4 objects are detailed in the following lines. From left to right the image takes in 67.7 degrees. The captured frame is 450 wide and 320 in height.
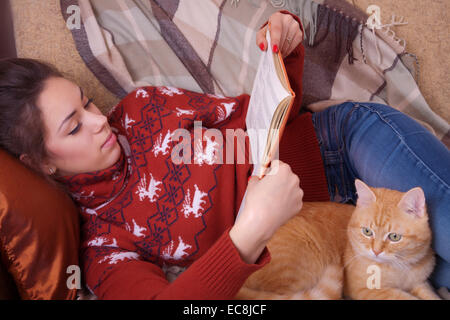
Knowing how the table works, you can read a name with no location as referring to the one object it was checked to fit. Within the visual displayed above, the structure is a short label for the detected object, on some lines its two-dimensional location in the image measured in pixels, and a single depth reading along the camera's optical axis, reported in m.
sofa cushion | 0.84
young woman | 0.90
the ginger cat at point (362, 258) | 0.91
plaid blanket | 1.35
